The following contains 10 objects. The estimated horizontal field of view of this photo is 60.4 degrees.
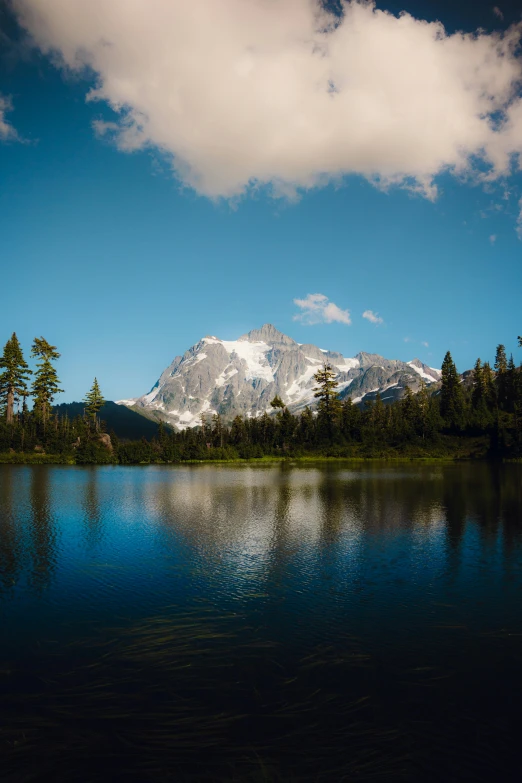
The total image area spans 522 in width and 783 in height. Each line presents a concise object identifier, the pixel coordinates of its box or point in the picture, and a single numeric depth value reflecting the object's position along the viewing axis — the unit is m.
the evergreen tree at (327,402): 135.75
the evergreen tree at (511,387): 147.02
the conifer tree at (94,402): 134.62
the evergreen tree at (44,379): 119.07
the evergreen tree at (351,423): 136.00
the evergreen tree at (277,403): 137.00
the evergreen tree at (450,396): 139.00
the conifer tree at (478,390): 148.75
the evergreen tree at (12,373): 114.44
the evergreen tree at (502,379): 151.12
